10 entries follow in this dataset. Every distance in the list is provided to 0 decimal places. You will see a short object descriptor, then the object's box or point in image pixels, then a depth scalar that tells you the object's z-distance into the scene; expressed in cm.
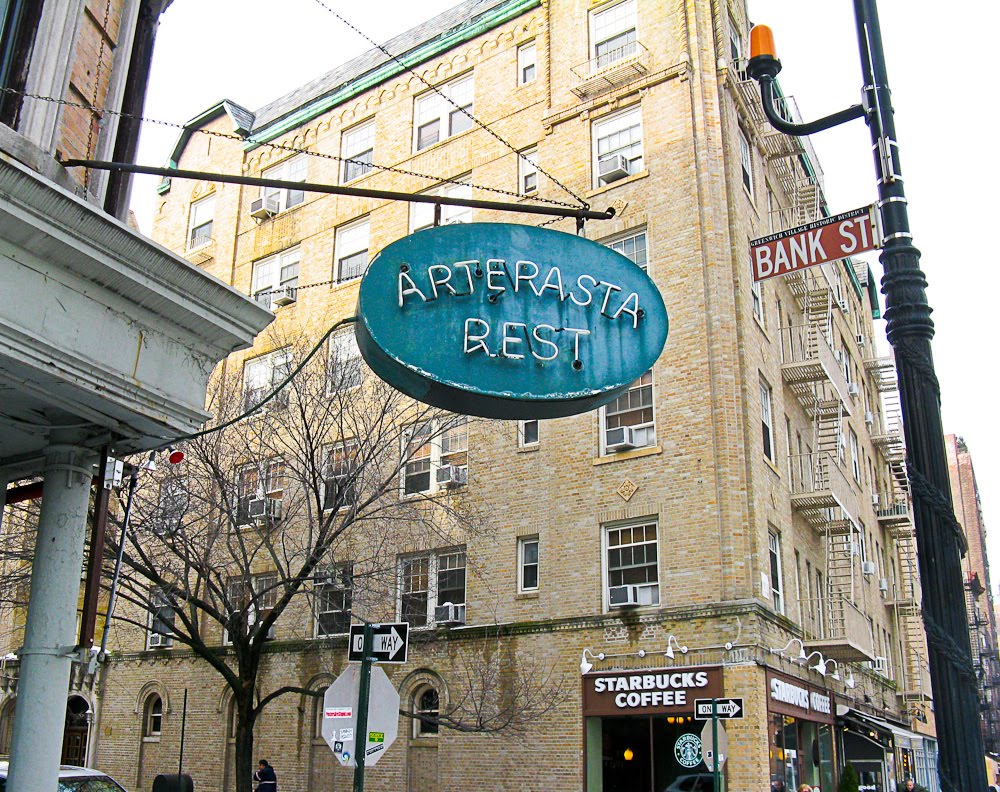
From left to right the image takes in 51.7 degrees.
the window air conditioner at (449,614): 2378
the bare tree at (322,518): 2009
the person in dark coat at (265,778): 2248
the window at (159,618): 1994
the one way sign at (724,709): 1380
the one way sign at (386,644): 945
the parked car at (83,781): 1226
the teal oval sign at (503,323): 723
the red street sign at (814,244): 813
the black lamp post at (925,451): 594
